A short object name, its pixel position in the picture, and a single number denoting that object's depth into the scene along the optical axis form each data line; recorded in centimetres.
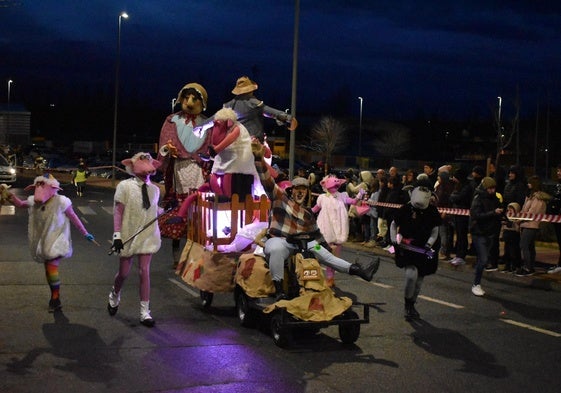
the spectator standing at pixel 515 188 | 1388
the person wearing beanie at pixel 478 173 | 1380
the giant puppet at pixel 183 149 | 1171
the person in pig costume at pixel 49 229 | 908
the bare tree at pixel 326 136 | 6931
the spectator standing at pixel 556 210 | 1337
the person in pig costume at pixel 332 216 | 1112
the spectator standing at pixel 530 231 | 1300
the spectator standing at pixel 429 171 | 1583
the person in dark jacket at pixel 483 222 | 1136
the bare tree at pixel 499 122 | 5289
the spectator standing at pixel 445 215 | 1498
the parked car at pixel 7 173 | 3728
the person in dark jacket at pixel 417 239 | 941
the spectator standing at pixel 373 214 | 1688
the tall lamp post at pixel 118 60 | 3936
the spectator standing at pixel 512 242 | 1326
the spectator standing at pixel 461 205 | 1445
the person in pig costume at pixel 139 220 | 864
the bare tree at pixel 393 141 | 8181
